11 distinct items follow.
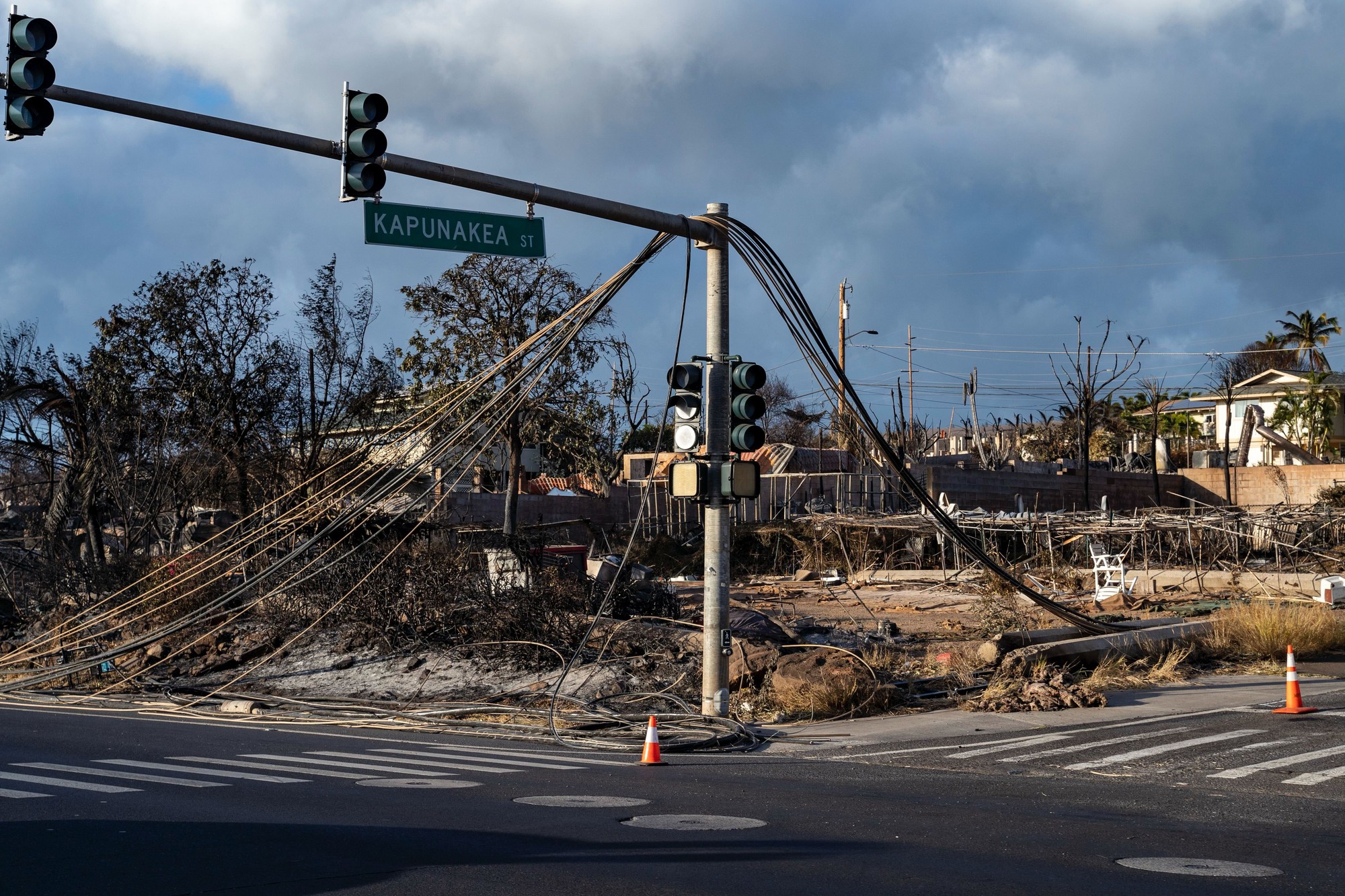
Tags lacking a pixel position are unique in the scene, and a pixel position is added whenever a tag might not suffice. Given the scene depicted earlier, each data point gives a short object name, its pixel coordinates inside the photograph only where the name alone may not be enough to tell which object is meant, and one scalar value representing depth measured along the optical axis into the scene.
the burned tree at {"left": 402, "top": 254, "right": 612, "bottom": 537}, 34.47
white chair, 28.27
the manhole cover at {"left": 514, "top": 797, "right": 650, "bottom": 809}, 8.80
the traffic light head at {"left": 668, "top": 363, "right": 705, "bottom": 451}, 13.19
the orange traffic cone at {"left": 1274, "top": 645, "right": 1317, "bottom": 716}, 13.40
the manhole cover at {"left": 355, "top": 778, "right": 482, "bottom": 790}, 9.71
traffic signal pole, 13.48
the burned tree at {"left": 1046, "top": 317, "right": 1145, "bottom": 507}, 50.41
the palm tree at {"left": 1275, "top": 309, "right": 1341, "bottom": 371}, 76.44
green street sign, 10.85
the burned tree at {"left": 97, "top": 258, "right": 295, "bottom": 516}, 27.62
